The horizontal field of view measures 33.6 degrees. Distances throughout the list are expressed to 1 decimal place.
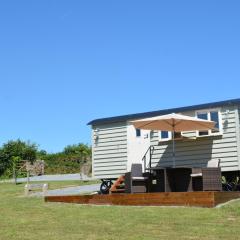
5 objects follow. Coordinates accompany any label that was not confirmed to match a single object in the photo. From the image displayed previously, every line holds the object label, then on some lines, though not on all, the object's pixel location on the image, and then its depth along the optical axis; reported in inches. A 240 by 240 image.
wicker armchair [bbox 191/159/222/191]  394.5
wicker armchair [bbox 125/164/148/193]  424.3
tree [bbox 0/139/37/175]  1049.9
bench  509.7
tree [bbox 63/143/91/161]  1090.2
